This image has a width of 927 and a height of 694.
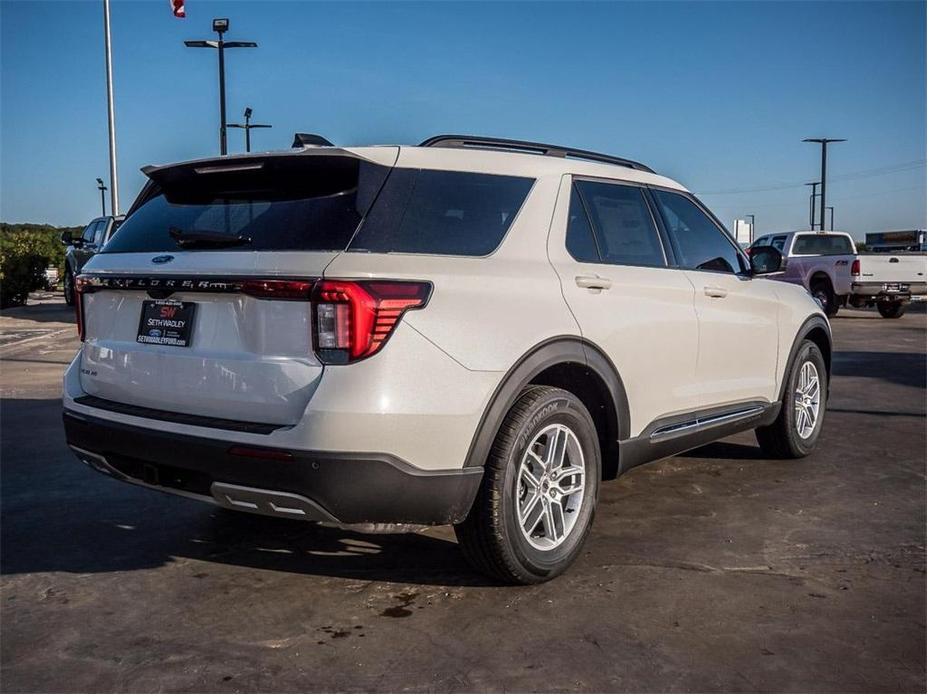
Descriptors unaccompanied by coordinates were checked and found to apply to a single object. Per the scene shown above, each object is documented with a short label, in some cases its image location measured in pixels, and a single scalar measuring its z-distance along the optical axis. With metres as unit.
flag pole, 26.92
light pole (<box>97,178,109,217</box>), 81.26
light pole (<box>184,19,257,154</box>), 27.61
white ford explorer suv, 3.30
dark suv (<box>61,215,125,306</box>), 18.50
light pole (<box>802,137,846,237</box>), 51.37
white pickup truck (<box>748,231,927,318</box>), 20.56
